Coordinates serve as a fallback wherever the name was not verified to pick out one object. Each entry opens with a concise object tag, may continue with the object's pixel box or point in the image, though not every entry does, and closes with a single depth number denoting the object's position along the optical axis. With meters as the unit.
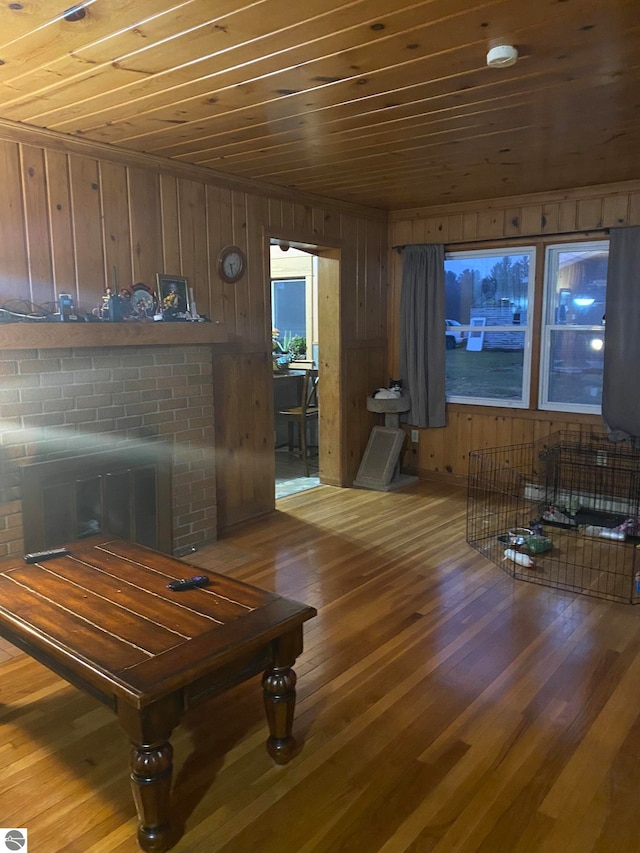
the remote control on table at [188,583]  2.19
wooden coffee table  1.66
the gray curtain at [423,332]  5.49
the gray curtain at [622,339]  4.52
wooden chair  6.13
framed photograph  3.73
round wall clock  4.21
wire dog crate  3.68
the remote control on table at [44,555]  2.45
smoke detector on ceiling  2.22
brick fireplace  3.06
